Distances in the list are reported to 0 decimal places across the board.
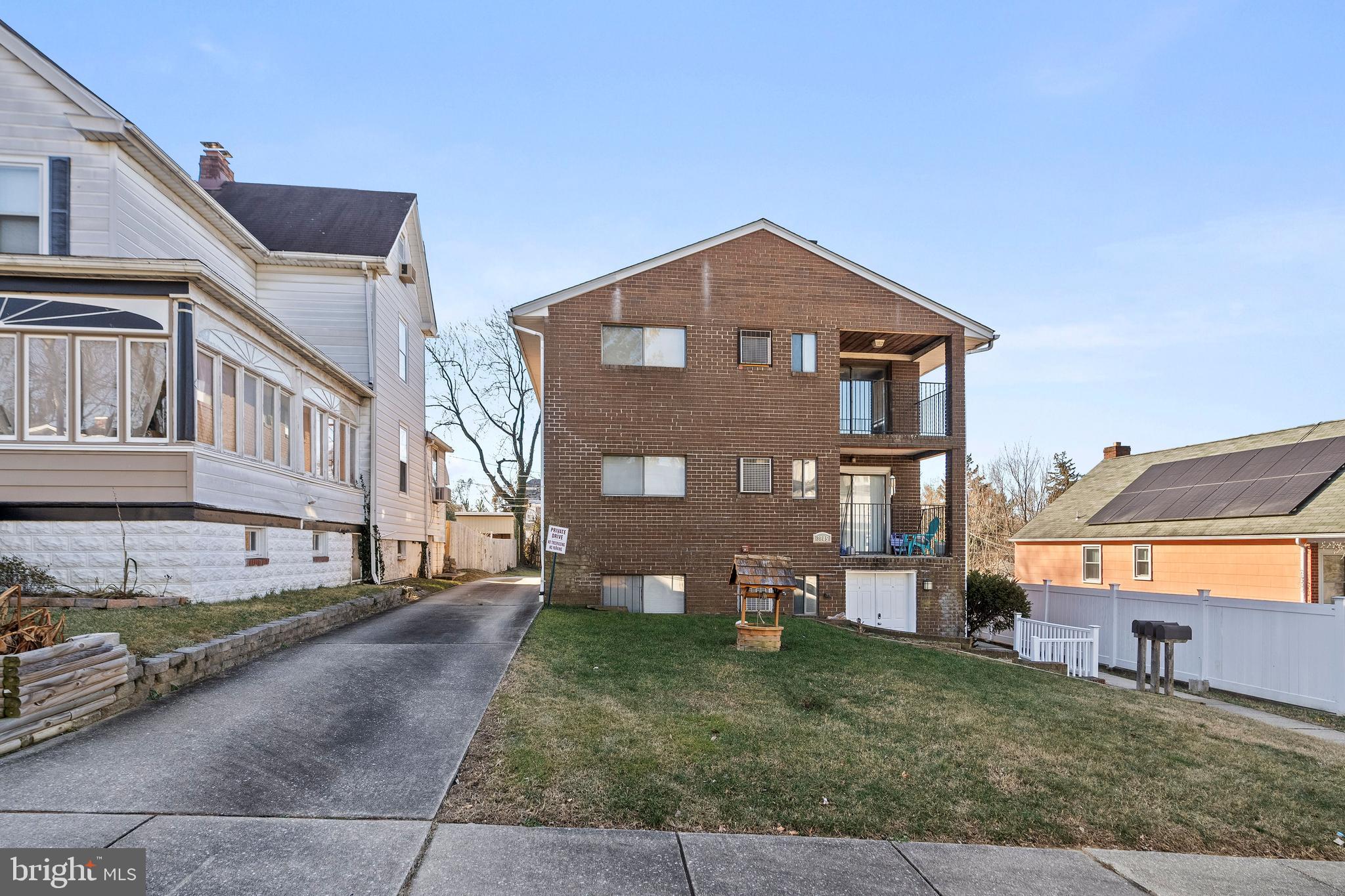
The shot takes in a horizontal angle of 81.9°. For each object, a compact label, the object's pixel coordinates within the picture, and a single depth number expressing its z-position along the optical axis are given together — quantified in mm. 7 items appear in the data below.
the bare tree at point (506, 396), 36781
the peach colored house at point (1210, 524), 18000
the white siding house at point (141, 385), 9820
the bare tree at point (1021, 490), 43438
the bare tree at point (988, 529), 38625
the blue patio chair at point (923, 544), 18234
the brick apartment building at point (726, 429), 16594
